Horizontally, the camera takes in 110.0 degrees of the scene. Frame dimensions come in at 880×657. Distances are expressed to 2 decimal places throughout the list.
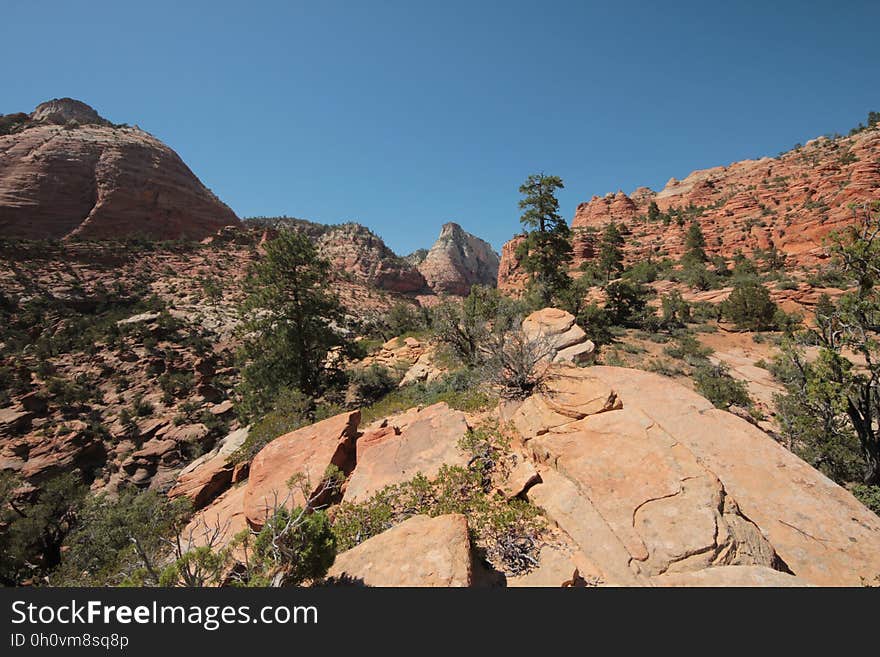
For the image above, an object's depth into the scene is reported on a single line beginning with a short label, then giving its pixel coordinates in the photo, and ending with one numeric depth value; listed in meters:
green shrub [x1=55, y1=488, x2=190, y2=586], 5.99
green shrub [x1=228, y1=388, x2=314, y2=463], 9.05
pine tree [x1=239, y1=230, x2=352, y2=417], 13.19
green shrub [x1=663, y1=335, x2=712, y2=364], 13.50
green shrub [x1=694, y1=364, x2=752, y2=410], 9.15
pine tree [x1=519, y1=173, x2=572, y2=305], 18.14
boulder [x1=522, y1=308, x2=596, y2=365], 8.89
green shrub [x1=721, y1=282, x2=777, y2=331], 17.98
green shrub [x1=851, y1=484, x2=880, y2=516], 4.99
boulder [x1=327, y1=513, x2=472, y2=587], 2.68
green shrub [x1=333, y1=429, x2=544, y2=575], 3.40
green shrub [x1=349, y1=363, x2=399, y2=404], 12.86
